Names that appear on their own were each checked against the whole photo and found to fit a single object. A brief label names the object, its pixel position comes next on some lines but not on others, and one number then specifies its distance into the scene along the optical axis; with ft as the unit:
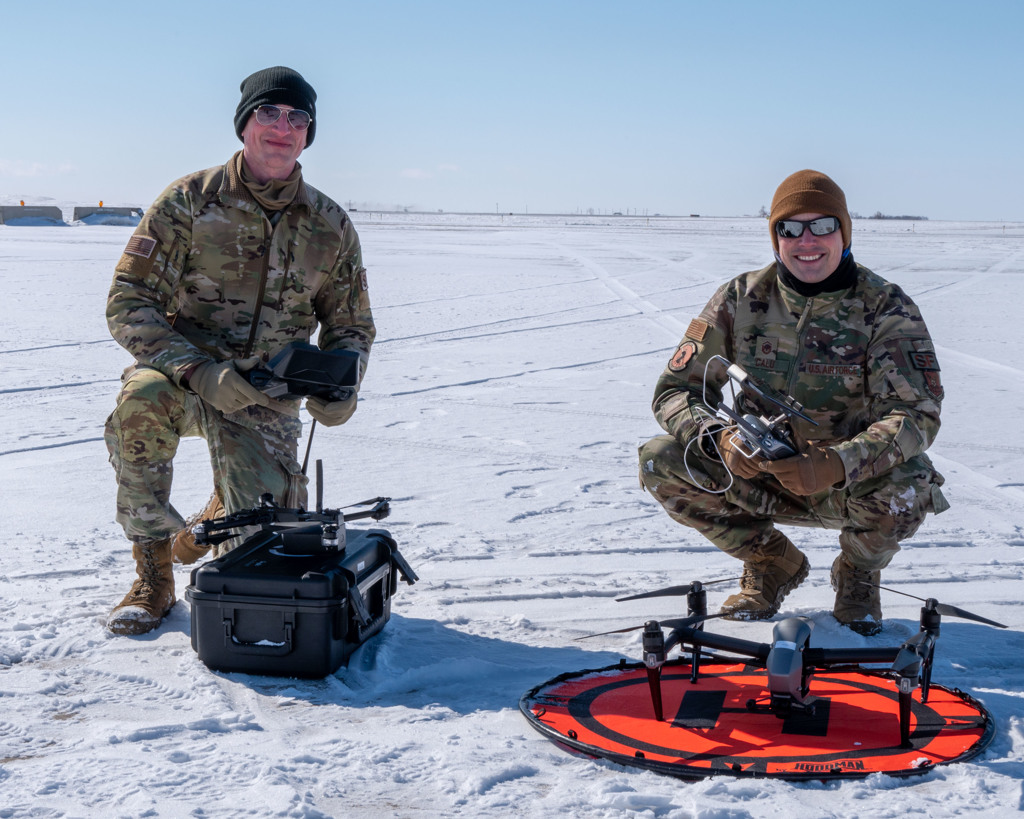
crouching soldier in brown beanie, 10.46
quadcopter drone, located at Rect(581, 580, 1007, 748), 8.03
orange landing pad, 7.77
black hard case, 9.43
